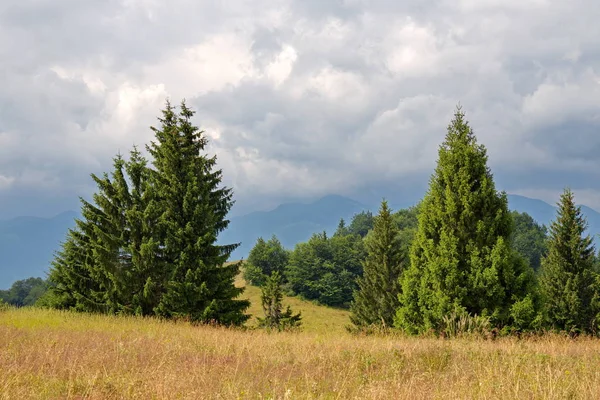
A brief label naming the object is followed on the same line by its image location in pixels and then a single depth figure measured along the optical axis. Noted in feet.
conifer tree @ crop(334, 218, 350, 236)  475.07
